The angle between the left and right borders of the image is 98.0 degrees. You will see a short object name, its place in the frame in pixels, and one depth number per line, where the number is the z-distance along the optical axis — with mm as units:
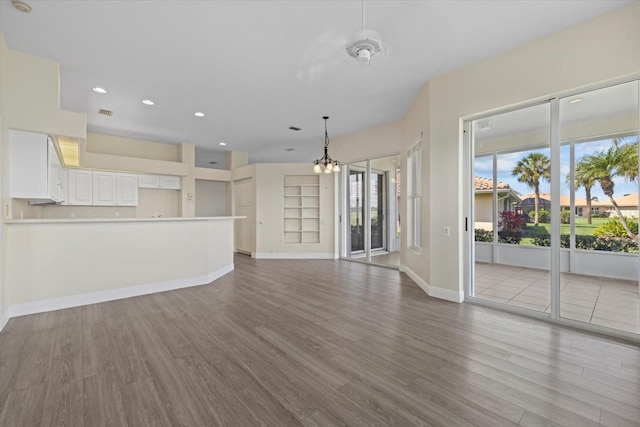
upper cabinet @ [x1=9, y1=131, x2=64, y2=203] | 3396
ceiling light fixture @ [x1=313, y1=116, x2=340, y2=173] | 5496
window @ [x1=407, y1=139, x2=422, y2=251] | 4875
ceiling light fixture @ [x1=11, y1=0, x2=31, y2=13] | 2514
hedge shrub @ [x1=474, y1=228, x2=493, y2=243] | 4945
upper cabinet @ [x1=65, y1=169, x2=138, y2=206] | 6086
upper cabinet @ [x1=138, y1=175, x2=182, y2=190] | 7043
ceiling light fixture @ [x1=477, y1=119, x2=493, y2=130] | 3810
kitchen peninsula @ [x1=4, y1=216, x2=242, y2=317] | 3350
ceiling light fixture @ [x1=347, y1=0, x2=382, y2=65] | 1942
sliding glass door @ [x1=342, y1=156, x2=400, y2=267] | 6914
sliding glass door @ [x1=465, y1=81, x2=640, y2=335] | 3104
